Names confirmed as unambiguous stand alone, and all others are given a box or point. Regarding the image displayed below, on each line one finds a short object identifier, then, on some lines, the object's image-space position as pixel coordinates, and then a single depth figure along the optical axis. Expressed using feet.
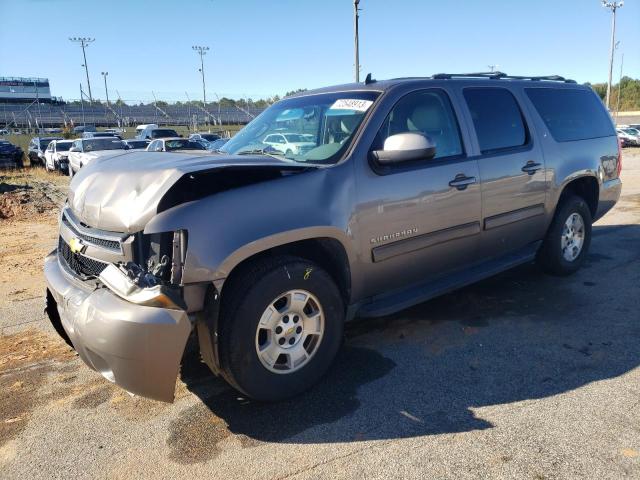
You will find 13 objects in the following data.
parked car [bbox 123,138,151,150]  82.33
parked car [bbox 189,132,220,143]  100.96
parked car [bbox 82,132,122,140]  109.77
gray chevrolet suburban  8.52
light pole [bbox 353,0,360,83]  85.21
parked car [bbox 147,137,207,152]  60.66
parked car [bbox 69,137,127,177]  63.85
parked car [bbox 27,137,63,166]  94.72
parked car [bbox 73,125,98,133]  159.38
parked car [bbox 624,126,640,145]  114.27
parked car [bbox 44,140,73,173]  74.90
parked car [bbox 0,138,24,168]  82.55
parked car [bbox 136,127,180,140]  108.88
